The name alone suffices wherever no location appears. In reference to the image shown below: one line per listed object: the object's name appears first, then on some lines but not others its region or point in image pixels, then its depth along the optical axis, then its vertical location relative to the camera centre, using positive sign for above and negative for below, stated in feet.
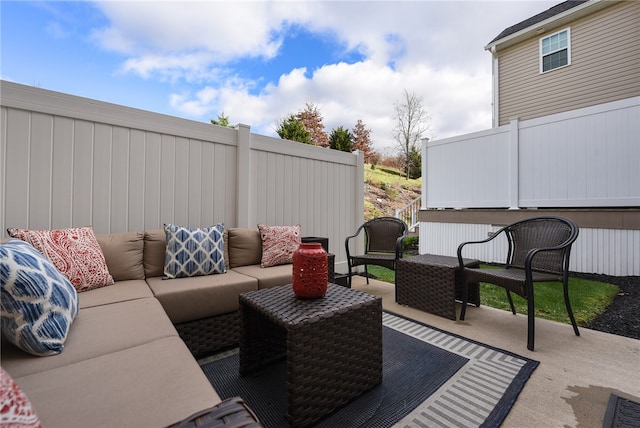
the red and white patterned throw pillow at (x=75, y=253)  6.11 -0.97
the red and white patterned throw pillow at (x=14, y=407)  1.72 -1.31
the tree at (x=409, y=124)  42.01 +15.16
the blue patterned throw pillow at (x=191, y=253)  7.78 -1.13
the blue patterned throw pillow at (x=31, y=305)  3.47 -1.27
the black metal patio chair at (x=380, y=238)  11.75 -1.01
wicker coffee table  4.38 -2.35
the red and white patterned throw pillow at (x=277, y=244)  9.49 -1.01
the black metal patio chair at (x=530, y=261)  7.03 -1.25
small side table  8.84 -2.30
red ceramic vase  5.38 -1.11
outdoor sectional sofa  2.66 -1.92
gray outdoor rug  4.63 -3.39
